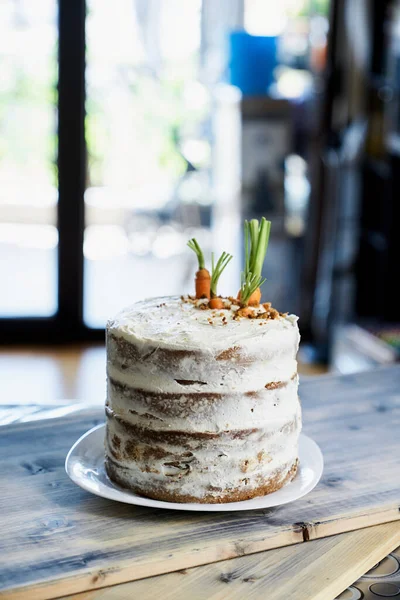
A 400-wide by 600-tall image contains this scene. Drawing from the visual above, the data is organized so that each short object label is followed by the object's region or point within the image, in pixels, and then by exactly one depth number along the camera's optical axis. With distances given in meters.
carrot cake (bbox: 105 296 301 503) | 1.14
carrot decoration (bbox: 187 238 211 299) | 1.28
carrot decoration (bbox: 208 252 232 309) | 1.24
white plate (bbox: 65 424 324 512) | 1.14
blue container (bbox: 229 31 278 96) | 4.08
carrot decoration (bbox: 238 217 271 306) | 1.23
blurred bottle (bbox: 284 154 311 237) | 4.26
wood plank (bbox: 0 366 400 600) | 1.07
